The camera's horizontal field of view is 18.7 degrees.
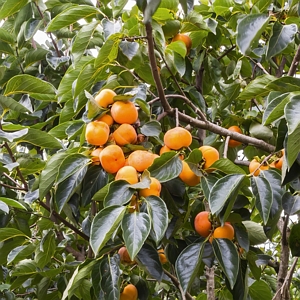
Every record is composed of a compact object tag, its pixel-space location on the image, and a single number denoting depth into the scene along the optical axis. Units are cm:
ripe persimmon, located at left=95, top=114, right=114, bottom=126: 207
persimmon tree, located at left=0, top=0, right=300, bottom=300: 197
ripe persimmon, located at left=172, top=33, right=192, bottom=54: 243
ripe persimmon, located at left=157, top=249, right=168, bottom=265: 253
